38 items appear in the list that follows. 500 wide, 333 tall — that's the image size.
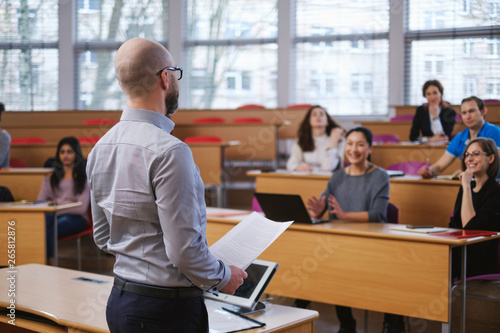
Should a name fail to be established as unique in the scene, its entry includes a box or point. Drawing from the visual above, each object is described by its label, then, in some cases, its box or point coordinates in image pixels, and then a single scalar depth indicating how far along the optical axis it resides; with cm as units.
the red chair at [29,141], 699
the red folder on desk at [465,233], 247
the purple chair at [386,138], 616
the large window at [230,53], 978
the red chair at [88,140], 655
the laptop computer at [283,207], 280
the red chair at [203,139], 670
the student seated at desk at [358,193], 307
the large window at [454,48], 851
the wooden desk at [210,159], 604
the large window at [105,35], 995
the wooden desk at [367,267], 242
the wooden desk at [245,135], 728
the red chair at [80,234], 446
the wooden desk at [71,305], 169
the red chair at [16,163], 615
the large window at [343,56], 920
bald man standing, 117
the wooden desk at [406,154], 489
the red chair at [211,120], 823
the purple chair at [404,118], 727
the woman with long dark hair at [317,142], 498
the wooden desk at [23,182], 509
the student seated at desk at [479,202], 288
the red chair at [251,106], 856
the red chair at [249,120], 784
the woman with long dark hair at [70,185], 455
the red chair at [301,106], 828
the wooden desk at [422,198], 367
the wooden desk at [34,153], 637
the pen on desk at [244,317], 164
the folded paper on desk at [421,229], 256
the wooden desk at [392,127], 698
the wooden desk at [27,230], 375
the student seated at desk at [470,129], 404
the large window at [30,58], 1006
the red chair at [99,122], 777
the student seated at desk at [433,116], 571
